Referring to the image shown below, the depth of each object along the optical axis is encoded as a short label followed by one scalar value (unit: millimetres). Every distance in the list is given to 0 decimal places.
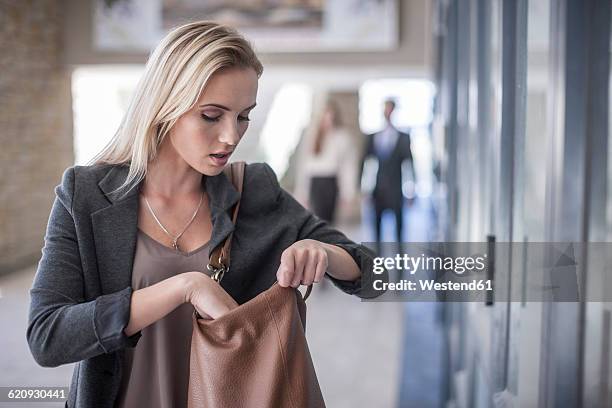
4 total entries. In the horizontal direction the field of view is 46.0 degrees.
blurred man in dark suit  5562
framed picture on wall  6023
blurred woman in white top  5246
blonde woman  931
